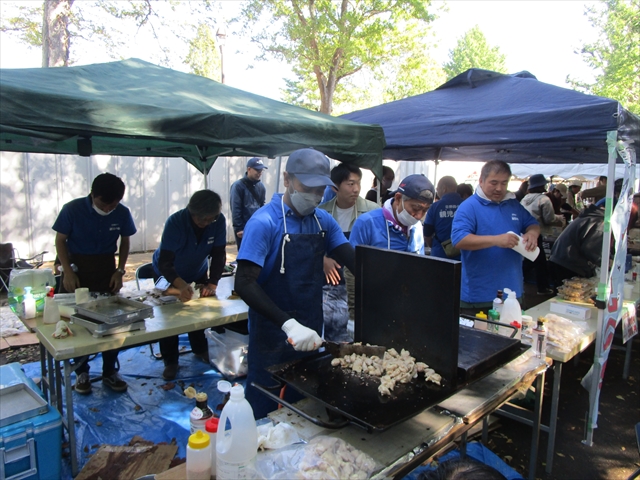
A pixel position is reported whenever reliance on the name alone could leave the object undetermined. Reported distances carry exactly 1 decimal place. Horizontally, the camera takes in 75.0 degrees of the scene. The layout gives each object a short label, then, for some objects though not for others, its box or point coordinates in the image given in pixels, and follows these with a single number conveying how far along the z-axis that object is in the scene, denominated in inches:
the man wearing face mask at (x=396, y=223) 100.7
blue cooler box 86.5
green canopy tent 89.7
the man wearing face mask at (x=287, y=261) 75.4
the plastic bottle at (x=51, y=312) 110.0
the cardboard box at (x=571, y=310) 131.8
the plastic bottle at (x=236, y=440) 46.9
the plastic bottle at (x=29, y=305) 113.7
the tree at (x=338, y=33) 495.5
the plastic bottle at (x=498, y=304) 104.1
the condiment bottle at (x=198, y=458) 48.4
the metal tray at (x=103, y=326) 101.5
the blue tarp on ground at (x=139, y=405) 119.9
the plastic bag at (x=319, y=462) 49.3
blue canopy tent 118.5
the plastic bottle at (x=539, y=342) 90.7
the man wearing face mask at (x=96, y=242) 131.4
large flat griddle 57.3
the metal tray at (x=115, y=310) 102.7
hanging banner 119.5
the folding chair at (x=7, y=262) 244.1
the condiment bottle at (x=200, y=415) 56.7
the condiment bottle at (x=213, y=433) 50.4
